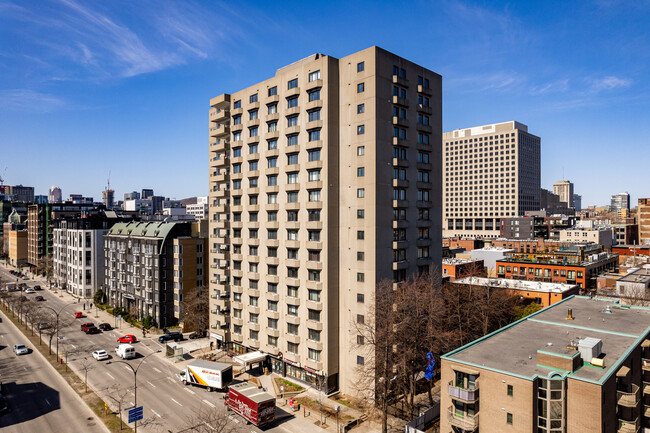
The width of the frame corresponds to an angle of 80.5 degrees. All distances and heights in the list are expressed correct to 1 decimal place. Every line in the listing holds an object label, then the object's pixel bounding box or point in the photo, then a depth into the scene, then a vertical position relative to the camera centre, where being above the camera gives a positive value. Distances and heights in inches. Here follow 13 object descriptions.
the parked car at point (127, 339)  3225.9 -1037.9
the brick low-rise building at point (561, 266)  4008.4 -574.8
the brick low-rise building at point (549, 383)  1259.8 -592.5
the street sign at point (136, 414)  1673.5 -868.0
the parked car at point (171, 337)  3255.4 -1035.5
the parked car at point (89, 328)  3496.6 -1025.1
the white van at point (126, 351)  2851.9 -1010.4
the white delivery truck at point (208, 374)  2271.2 -954.5
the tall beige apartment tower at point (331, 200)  2221.9 +98.0
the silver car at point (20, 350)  2906.0 -1009.5
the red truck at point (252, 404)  1849.2 -933.7
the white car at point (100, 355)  2817.4 -1023.8
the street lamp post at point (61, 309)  4182.6 -1038.7
